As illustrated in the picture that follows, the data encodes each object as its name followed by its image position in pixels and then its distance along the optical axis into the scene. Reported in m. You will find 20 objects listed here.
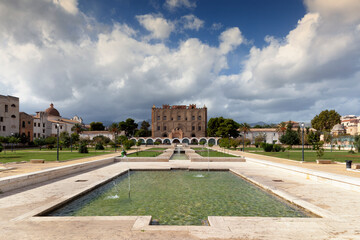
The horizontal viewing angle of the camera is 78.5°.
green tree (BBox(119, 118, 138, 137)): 76.87
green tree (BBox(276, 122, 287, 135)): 64.74
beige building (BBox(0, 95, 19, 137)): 44.19
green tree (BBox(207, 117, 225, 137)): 68.95
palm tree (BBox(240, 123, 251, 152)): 62.57
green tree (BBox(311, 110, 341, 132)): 62.91
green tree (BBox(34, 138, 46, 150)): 34.55
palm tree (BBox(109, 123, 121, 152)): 63.77
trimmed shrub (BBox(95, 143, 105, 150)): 30.79
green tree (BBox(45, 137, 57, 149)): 36.44
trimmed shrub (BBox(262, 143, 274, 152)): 29.44
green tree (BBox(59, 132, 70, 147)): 31.67
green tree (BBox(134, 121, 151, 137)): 78.44
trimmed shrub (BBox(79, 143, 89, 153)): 24.82
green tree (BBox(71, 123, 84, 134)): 62.24
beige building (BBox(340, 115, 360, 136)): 70.05
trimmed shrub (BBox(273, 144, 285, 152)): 29.79
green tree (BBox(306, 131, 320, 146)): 40.78
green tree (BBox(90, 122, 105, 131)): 82.19
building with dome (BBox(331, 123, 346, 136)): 59.08
